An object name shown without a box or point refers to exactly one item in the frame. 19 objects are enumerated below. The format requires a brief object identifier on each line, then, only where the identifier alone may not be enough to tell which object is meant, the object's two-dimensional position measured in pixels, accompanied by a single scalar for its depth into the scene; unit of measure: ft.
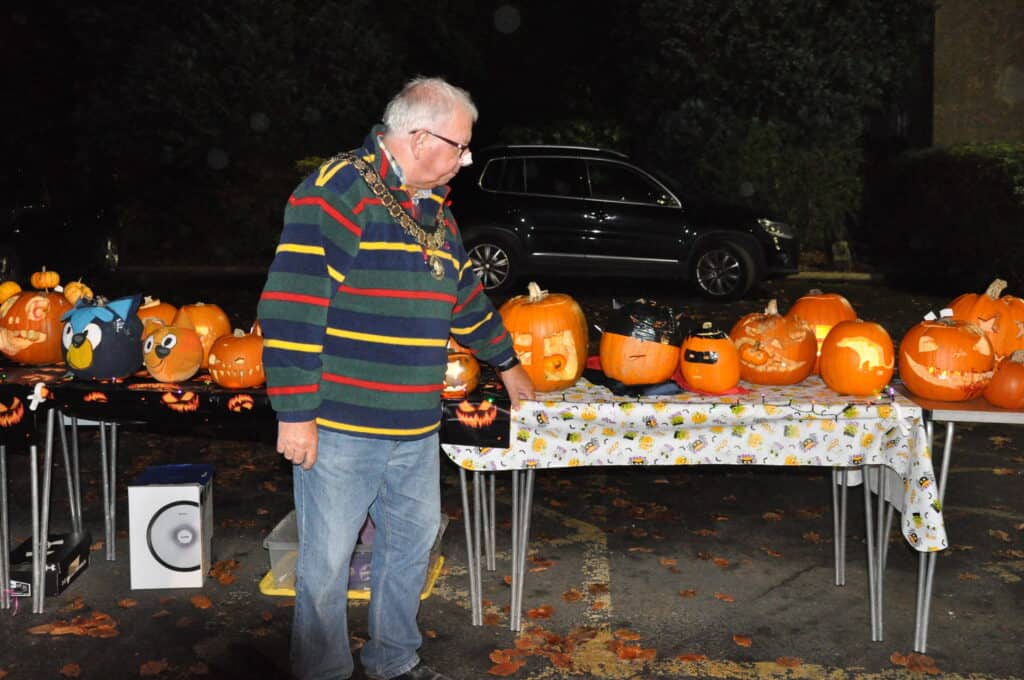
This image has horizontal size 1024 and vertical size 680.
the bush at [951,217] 44.91
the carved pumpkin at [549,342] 13.75
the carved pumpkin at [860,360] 13.41
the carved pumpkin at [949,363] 13.29
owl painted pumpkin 13.70
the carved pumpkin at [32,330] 14.87
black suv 44.86
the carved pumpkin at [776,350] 13.98
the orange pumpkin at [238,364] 13.62
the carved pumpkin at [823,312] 15.37
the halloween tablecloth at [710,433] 12.97
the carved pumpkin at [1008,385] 13.06
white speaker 15.26
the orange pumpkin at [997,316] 14.76
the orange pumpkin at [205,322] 15.03
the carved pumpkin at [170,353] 13.84
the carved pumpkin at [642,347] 13.76
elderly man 10.25
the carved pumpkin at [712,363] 13.43
